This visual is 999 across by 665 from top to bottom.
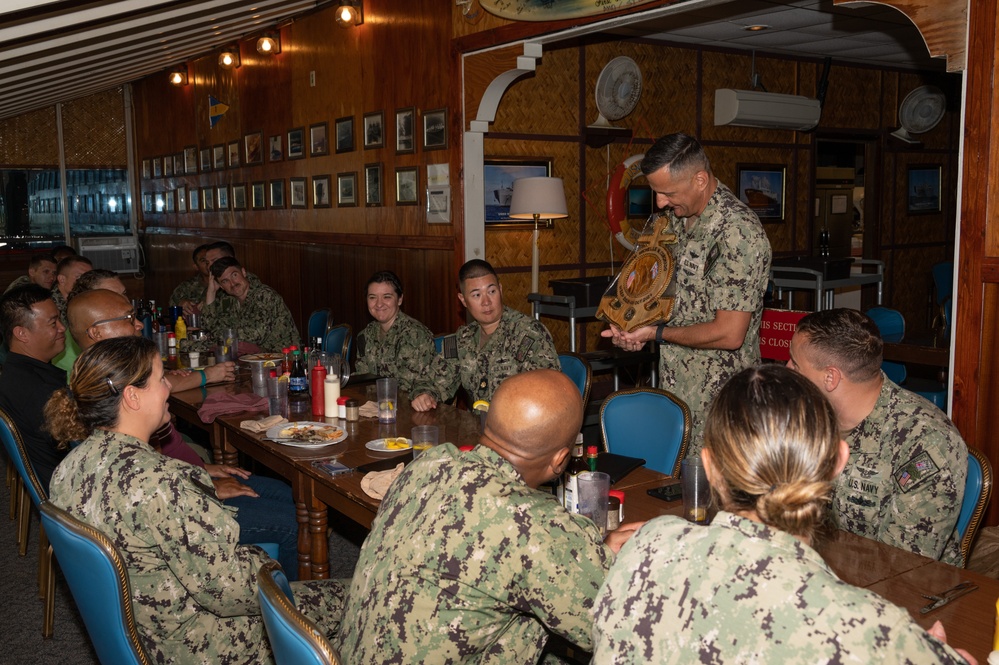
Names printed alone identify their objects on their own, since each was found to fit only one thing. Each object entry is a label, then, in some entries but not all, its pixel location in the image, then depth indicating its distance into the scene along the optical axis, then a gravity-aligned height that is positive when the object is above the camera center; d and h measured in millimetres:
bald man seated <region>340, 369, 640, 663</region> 1634 -642
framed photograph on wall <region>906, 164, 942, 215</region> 10320 +674
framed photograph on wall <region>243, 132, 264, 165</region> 9773 +1194
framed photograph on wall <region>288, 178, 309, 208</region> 8948 +584
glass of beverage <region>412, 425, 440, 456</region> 3047 -693
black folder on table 2797 -758
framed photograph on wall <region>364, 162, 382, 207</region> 7586 +571
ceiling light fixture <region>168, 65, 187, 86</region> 11539 +2395
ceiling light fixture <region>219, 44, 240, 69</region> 10023 +2302
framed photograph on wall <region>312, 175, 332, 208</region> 8477 +574
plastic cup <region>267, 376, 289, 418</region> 3894 -700
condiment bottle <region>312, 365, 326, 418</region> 3730 -639
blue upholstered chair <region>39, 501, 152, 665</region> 1989 -816
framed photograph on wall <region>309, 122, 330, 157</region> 8420 +1089
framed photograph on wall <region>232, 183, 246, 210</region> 10383 +643
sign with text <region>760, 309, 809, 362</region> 5605 -593
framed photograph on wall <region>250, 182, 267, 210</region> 9812 +622
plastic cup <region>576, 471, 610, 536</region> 2311 -693
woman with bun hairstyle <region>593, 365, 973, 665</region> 1180 -499
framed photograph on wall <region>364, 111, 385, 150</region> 7449 +1055
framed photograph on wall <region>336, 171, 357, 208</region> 7992 +557
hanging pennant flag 10626 +1773
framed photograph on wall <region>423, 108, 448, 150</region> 6676 +946
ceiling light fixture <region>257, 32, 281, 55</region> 8914 +2211
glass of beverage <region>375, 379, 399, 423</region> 3561 -651
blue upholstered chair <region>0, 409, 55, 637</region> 3369 -959
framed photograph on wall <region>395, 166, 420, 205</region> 7105 +528
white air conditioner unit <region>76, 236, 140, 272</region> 12703 -38
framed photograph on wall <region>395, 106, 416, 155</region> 7047 +985
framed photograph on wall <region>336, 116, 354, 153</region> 7949 +1083
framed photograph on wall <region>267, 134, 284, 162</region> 9336 +1115
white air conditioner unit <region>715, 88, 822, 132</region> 8430 +1384
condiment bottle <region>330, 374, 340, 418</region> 3684 -647
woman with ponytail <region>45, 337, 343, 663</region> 2186 -697
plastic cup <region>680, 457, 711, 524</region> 2338 -692
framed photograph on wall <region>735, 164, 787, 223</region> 8961 +608
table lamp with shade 6652 +381
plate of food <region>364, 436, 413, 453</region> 3135 -749
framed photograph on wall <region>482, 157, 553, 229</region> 7234 +564
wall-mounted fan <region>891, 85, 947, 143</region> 9578 +1541
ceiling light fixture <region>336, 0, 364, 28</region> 7457 +2117
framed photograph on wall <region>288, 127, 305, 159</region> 8883 +1118
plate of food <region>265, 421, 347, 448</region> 3285 -755
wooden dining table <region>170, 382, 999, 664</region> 1848 -794
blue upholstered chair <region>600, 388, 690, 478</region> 3268 -737
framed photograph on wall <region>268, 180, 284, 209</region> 9398 +604
